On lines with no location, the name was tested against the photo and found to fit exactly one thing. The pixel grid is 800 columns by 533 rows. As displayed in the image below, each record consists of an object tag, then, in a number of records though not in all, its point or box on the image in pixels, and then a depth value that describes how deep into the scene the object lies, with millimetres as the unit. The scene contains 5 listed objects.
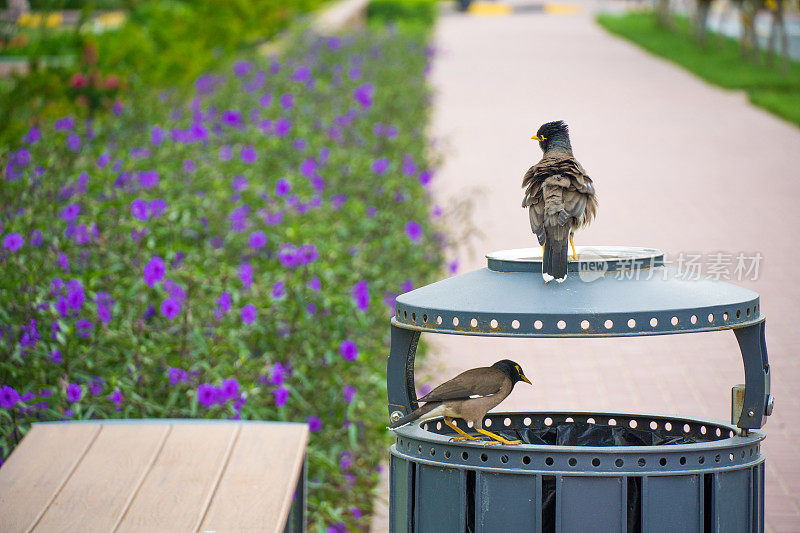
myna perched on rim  4660
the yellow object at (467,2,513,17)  75000
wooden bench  5312
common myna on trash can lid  4484
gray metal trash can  4211
